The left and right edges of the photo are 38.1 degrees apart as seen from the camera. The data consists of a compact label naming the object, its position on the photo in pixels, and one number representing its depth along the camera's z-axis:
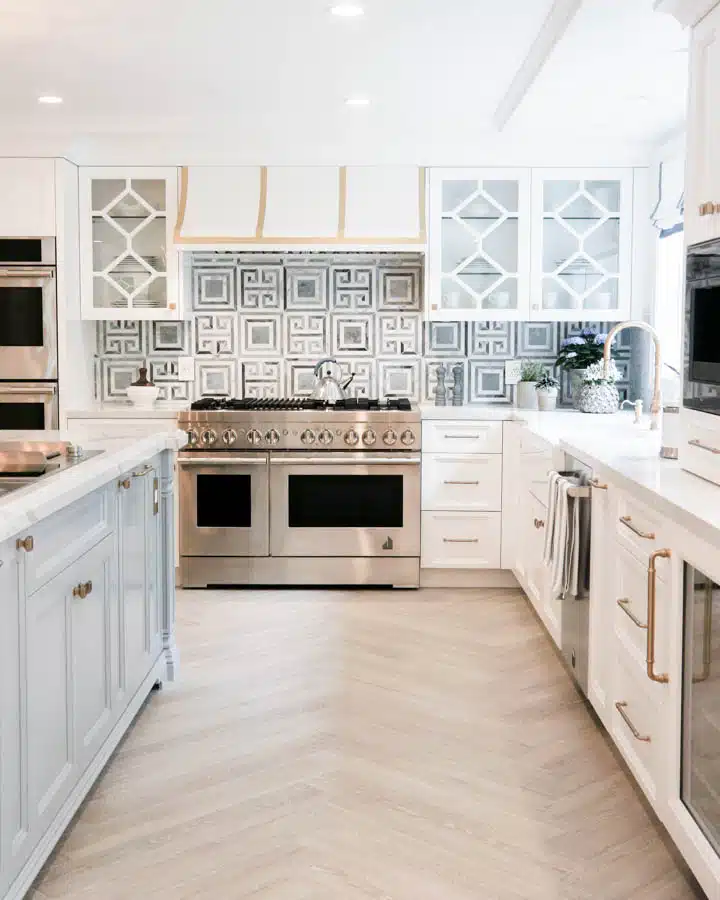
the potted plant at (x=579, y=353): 5.52
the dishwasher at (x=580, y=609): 3.38
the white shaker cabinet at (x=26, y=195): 5.19
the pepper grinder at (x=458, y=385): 5.71
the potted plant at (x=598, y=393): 5.22
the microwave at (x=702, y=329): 2.86
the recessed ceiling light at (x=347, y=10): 3.47
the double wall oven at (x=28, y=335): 5.21
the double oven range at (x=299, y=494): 5.29
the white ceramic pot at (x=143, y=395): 5.55
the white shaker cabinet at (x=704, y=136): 2.86
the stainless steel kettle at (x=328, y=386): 5.57
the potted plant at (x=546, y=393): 5.54
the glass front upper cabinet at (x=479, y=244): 5.41
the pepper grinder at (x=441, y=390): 5.73
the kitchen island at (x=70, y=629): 2.14
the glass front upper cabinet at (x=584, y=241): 5.41
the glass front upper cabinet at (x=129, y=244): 5.42
